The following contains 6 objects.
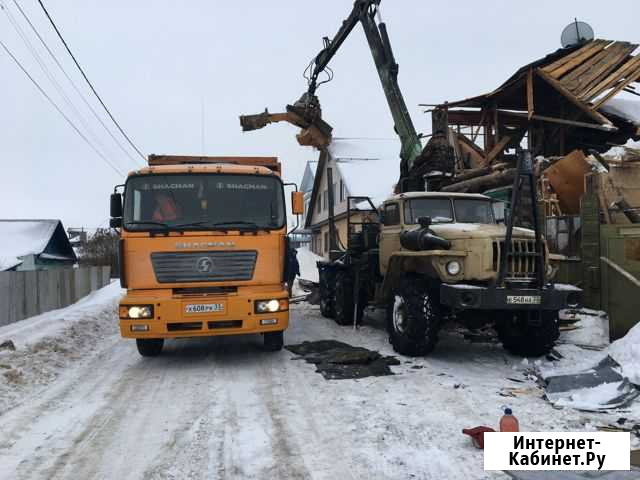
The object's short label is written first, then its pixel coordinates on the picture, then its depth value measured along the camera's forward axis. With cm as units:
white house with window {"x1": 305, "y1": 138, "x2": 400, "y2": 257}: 2749
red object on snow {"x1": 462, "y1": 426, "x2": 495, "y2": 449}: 412
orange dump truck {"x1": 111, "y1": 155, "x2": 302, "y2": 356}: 693
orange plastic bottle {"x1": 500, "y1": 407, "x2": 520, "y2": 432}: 404
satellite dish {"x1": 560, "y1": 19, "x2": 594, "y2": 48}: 1734
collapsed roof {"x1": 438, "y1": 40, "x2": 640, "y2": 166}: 1424
